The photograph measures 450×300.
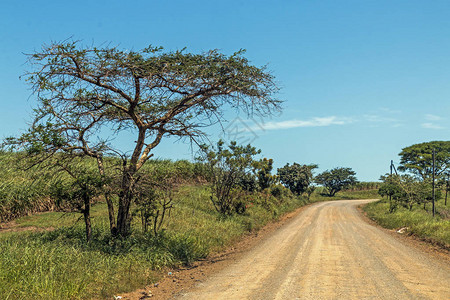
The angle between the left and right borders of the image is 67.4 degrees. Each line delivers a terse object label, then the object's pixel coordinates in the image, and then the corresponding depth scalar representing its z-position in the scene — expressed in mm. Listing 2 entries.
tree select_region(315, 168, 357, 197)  68250
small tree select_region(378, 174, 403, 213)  28000
